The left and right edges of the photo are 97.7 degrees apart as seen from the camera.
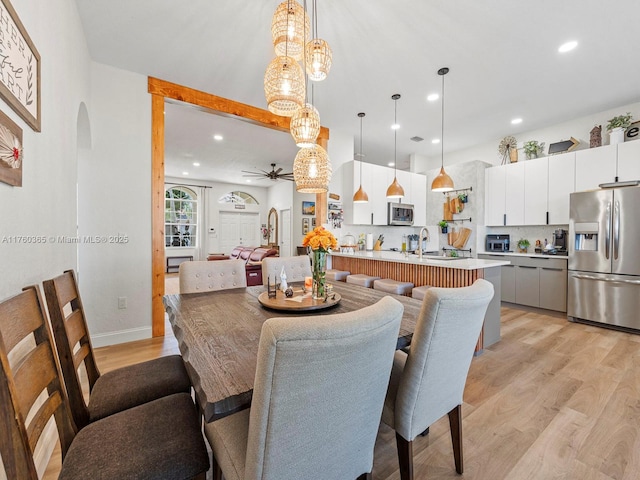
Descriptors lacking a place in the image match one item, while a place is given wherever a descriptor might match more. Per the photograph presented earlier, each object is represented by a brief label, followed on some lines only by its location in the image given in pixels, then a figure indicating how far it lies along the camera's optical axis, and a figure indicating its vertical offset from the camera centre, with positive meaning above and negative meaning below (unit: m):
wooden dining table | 0.85 -0.46
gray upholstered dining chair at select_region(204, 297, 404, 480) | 0.68 -0.45
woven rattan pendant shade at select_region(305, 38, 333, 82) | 1.85 +1.19
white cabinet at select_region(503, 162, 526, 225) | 4.68 +0.75
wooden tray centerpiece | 1.63 -0.41
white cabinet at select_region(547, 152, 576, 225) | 4.13 +0.78
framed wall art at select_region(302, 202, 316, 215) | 8.74 +0.90
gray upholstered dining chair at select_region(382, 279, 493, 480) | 1.08 -0.53
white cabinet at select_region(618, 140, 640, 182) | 3.55 +0.98
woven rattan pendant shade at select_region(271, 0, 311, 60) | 1.75 +1.35
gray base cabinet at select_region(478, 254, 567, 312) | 4.04 -0.69
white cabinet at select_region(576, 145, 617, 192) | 3.76 +0.97
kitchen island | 2.91 -0.42
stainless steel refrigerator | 3.37 -0.26
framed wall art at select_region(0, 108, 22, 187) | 1.03 +0.33
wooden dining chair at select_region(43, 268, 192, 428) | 1.21 -0.71
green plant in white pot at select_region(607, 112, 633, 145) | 3.72 +1.48
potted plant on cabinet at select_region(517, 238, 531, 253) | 4.85 -0.14
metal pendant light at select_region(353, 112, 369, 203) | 4.28 +0.62
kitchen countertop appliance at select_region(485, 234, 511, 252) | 5.06 -0.11
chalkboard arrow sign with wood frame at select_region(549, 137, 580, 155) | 4.21 +1.40
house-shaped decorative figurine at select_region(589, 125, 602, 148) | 3.95 +1.43
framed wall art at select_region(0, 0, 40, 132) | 1.06 +0.72
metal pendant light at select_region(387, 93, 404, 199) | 3.69 +0.71
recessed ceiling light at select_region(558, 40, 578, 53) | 2.61 +1.81
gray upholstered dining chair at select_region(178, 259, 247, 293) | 2.22 -0.33
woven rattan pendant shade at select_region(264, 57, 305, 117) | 1.67 +0.94
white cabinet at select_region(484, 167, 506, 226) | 4.93 +0.74
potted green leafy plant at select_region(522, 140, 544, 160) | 4.63 +1.47
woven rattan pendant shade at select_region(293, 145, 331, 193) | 2.43 +0.60
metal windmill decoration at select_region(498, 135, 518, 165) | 4.84 +1.56
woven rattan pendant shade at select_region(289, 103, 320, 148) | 2.05 +0.83
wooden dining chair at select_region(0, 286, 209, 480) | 0.69 -0.70
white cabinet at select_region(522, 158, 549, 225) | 4.42 +0.74
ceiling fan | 7.35 +1.81
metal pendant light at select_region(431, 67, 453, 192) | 3.36 +0.65
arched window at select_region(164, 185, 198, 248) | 9.01 +0.67
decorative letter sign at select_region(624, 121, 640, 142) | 3.64 +1.38
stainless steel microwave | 5.32 +0.45
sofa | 5.64 -0.53
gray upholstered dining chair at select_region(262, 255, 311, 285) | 2.64 -0.30
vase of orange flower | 1.78 -0.10
